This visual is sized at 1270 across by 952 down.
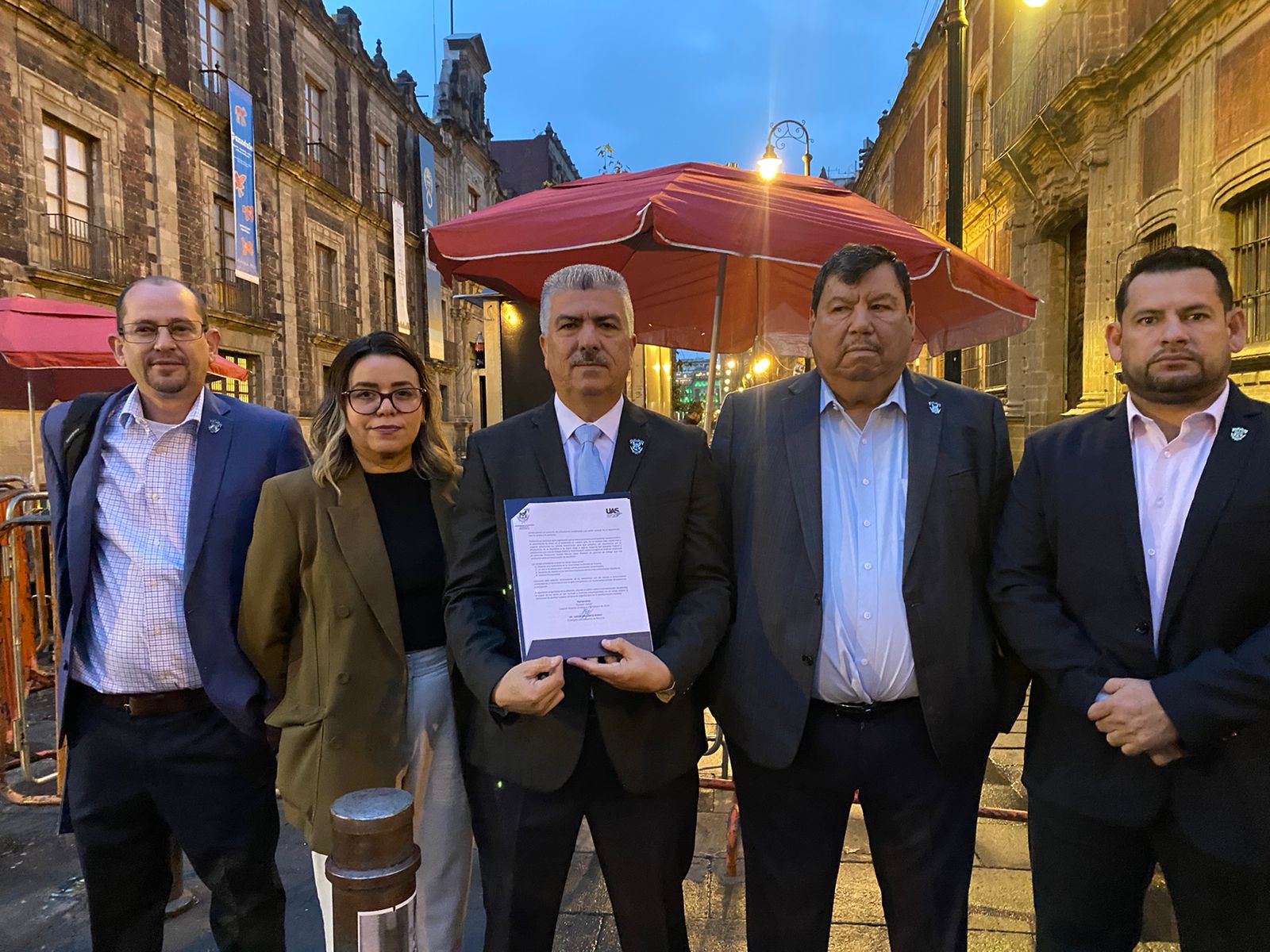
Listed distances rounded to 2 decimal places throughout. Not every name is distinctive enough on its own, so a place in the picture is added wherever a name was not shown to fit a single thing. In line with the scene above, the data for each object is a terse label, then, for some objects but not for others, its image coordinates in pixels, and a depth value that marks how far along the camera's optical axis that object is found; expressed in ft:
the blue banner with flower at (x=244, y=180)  65.46
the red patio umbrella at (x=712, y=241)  10.92
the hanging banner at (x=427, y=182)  104.99
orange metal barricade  13.60
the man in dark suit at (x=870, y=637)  7.49
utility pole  25.89
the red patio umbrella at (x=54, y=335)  25.54
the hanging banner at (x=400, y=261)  97.04
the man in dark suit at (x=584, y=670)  7.33
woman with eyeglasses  7.72
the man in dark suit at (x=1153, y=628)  6.59
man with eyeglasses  8.23
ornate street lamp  23.58
